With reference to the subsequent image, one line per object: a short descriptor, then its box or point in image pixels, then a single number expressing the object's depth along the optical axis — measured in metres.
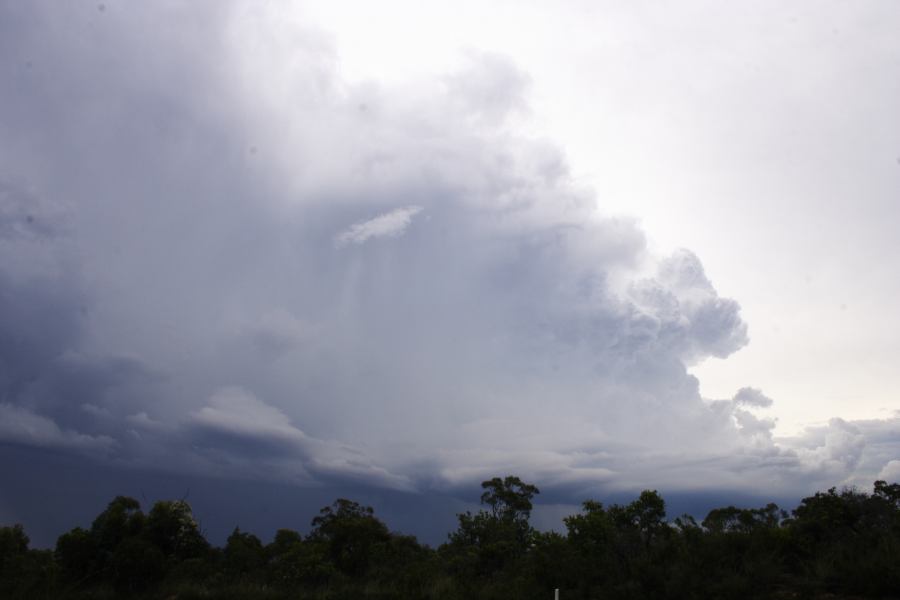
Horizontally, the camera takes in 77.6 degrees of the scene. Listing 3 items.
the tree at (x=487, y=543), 23.83
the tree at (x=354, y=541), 28.73
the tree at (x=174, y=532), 26.66
